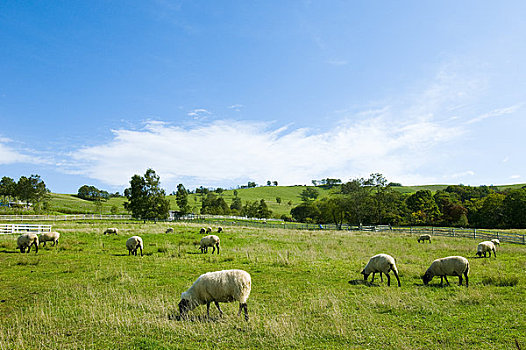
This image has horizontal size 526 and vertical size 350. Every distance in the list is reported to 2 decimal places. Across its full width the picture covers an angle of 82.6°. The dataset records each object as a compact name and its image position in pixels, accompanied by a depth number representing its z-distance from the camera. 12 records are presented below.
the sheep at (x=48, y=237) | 24.42
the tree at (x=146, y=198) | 67.75
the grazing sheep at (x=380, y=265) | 13.65
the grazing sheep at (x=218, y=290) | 8.63
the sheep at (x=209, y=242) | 23.70
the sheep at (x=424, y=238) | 36.86
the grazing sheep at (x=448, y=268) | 13.39
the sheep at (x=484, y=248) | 22.48
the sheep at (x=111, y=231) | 34.69
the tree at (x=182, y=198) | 93.62
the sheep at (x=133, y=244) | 22.19
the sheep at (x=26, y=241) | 21.51
